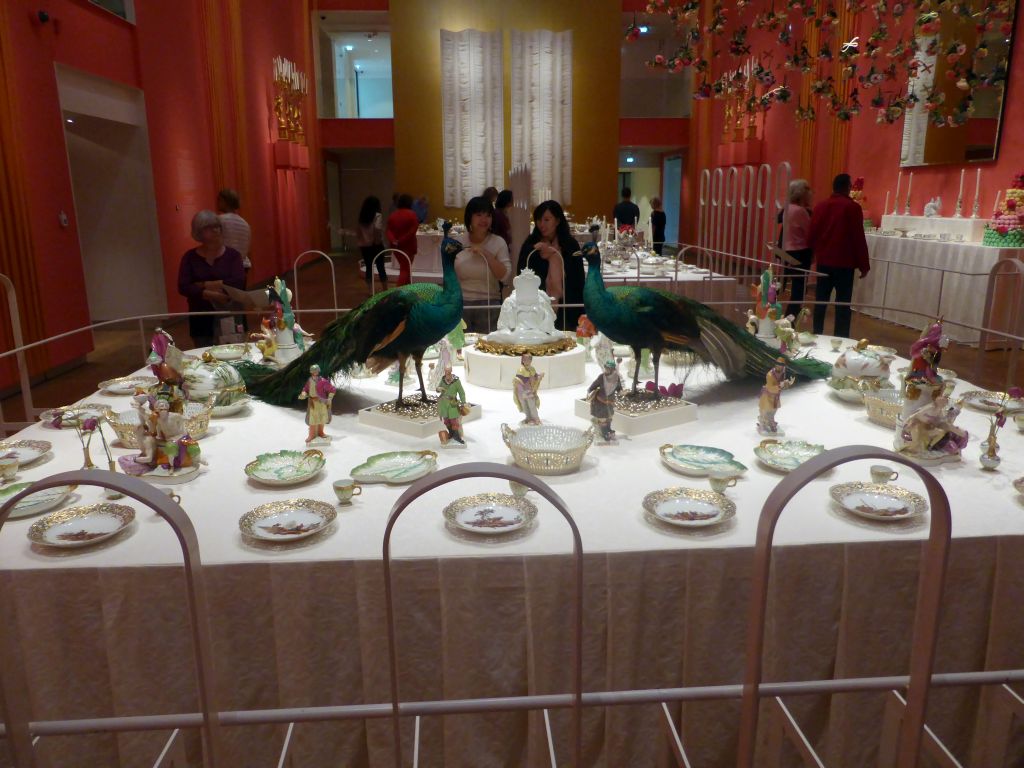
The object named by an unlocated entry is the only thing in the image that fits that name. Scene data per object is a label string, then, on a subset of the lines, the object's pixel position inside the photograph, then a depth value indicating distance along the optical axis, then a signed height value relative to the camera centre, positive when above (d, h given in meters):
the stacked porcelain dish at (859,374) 2.82 -0.65
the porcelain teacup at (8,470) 2.10 -0.73
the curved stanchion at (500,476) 0.93 -0.39
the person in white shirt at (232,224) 5.11 -0.12
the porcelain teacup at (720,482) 1.96 -0.72
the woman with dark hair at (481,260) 4.07 -0.30
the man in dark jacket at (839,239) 5.59 -0.26
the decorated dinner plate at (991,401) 2.61 -0.71
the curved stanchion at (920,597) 0.91 -0.52
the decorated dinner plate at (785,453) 2.17 -0.74
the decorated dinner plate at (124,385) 3.10 -0.74
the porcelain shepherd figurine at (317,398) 2.44 -0.62
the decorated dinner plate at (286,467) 2.09 -0.75
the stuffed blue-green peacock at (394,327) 2.57 -0.42
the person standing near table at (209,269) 4.04 -0.34
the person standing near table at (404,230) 6.75 -0.21
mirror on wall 6.60 +1.04
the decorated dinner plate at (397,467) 2.10 -0.75
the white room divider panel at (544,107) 10.73 +1.42
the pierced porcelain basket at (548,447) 2.15 -0.71
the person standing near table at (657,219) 12.16 -0.23
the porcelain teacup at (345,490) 1.94 -0.73
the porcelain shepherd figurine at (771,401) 2.46 -0.65
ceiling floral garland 6.55 +1.42
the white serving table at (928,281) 6.15 -0.69
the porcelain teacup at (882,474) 2.00 -0.72
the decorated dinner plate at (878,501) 1.79 -0.73
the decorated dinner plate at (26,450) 2.25 -0.74
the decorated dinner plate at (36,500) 1.87 -0.74
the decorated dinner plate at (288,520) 1.72 -0.75
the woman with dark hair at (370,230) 8.67 -0.27
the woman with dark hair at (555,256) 3.97 -0.28
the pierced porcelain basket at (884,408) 2.53 -0.69
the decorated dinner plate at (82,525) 1.72 -0.75
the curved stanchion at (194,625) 0.89 -0.54
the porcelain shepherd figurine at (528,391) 2.49 -0.61
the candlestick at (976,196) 6.89 +0.07
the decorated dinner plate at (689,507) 1.76 -0.74
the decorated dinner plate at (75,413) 2.62 -0.73
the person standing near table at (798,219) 6.48 -0.13
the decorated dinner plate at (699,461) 2.13 -0.74
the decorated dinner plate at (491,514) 1.75 -0.74
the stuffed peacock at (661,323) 2.65 -0.42
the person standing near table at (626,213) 9.73 -0.11
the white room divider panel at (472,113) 10.50 +1.31
